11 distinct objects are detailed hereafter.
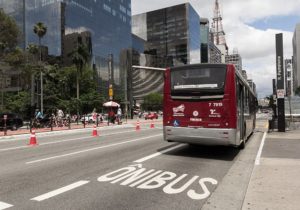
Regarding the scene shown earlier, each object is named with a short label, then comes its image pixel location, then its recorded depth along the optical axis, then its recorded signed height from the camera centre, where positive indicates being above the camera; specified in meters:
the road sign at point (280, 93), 25.66 +1.32
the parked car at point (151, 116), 69.73 -0.58
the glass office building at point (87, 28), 93.31 +24.04
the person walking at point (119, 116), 42.47 -0.29
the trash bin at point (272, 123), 27.79 -0.83
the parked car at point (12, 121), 31.91 -0.54
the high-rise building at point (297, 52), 179.75 +29.73
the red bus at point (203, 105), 12.34 +0.29
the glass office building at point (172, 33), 171.62 +38.99
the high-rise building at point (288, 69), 187.88 +22.93
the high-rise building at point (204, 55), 190.62 +30.15
